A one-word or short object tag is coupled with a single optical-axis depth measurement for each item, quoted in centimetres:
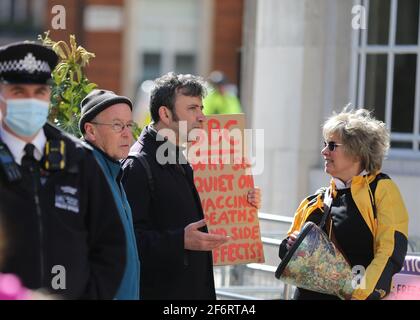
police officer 699
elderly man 905
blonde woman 978
